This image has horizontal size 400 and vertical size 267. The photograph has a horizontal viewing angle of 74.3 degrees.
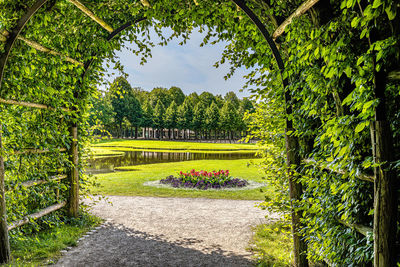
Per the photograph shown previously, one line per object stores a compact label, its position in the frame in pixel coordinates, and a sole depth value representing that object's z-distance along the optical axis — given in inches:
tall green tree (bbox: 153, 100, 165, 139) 2527.1
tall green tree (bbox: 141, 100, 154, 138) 2518.1
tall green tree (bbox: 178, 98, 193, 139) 2488.9
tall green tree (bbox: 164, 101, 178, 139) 2508.6
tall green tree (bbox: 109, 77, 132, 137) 2391.7
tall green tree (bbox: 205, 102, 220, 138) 2368.4
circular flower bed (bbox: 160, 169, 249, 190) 452.8
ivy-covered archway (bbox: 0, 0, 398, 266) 80.5
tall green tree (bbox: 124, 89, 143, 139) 2454.6
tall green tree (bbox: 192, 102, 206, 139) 2444.6
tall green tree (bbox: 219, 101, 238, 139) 2322.8
